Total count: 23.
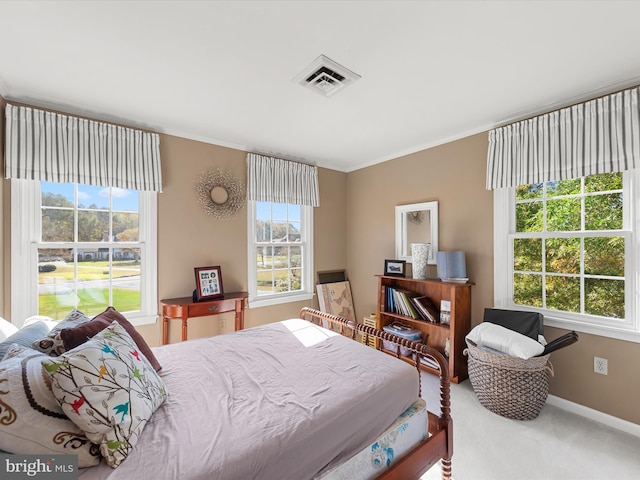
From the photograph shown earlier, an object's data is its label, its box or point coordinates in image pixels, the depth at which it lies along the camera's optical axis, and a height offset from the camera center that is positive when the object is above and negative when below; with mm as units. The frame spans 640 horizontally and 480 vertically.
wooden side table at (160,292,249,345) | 2674 -654
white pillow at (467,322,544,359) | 2176 -810
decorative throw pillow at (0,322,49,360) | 1145 -427
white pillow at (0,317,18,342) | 1344 -433
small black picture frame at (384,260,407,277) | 3340 -315
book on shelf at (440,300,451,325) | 2846 -720
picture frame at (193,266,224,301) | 2889 -439
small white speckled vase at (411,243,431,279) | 3096 -177
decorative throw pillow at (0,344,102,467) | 832 -542
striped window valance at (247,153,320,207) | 3422 +774
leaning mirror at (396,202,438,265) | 3234 +164
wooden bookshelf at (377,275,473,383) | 2756 -816
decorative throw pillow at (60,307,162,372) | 1285 -430
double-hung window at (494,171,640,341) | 2154 -96
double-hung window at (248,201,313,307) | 3516 -152
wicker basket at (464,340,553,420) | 2160 -1113
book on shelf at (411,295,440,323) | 3030 -734
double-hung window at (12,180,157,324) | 2295 -72
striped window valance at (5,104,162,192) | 2191 +777
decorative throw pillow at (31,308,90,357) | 1233 -447
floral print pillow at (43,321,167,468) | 917 -532
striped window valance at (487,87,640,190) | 2016 +776
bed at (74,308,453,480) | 975 -725
